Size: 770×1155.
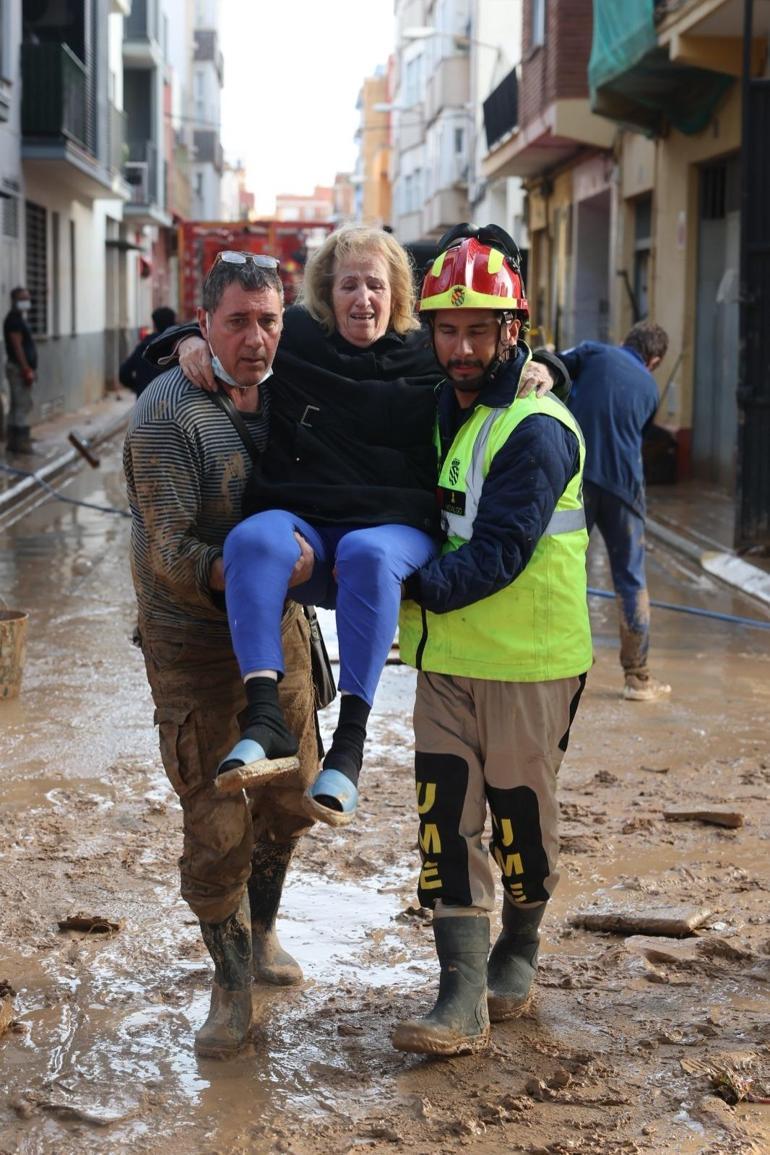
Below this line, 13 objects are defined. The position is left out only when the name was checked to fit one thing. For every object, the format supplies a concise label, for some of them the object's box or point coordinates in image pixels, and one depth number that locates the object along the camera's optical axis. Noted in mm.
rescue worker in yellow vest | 3861
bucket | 7812
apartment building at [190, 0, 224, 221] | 80125
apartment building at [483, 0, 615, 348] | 23188
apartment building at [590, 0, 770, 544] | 16484
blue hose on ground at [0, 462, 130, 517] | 15291
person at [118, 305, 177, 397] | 13128
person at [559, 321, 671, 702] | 8203
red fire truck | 36000
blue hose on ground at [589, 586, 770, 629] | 10141
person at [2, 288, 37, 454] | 21453
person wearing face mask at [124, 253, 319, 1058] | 3932
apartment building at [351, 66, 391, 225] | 90938
